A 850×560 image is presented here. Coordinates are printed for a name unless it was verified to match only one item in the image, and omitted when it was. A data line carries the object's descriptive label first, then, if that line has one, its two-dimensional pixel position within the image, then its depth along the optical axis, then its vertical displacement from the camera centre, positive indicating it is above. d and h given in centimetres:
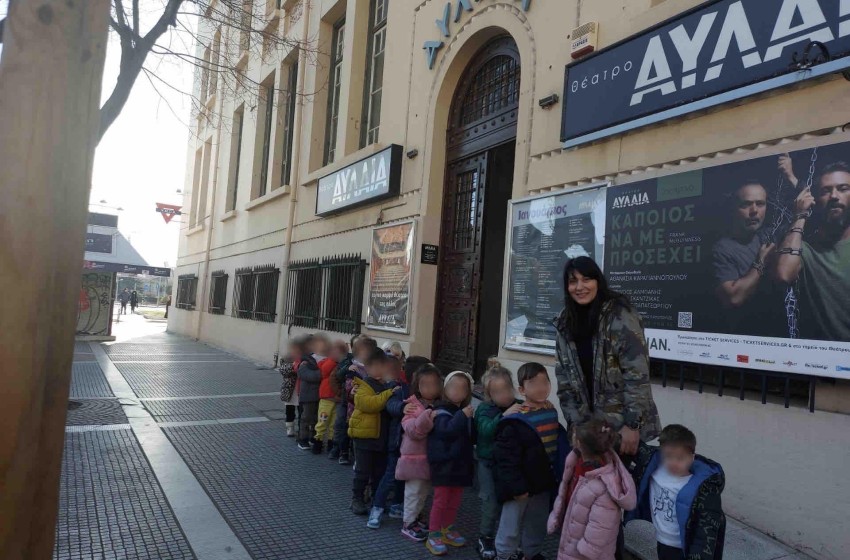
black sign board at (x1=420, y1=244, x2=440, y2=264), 845 +81
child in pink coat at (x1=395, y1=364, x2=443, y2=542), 404 -109
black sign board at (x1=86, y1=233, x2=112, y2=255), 1848 +133
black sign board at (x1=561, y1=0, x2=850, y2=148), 397 +216
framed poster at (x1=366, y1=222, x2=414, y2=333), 867 +44
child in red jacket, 595 -103
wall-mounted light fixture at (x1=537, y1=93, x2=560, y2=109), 623 +237
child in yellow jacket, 445 -95
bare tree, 632 +293
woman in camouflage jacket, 299 -20
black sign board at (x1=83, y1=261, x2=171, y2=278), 1797 +59
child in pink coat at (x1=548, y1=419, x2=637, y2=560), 296 -91
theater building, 392 +135
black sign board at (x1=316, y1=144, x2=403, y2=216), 927 +216
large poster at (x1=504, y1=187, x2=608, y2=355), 563 +71
